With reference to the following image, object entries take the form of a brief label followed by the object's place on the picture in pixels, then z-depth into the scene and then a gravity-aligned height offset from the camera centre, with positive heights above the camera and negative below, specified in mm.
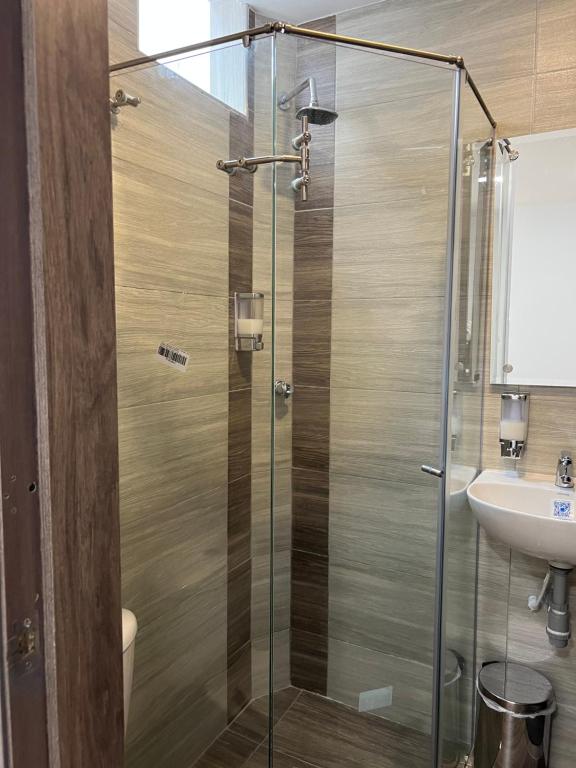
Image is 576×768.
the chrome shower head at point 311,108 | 1563 +668
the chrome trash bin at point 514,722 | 1724 -1217
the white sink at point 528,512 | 1516 -530
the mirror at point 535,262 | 1747 +236
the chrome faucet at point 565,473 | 1729 -433
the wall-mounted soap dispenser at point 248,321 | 1626 +35
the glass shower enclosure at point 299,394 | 1505 -183
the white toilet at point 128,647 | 1254 -713
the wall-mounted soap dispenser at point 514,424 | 1806 -295
